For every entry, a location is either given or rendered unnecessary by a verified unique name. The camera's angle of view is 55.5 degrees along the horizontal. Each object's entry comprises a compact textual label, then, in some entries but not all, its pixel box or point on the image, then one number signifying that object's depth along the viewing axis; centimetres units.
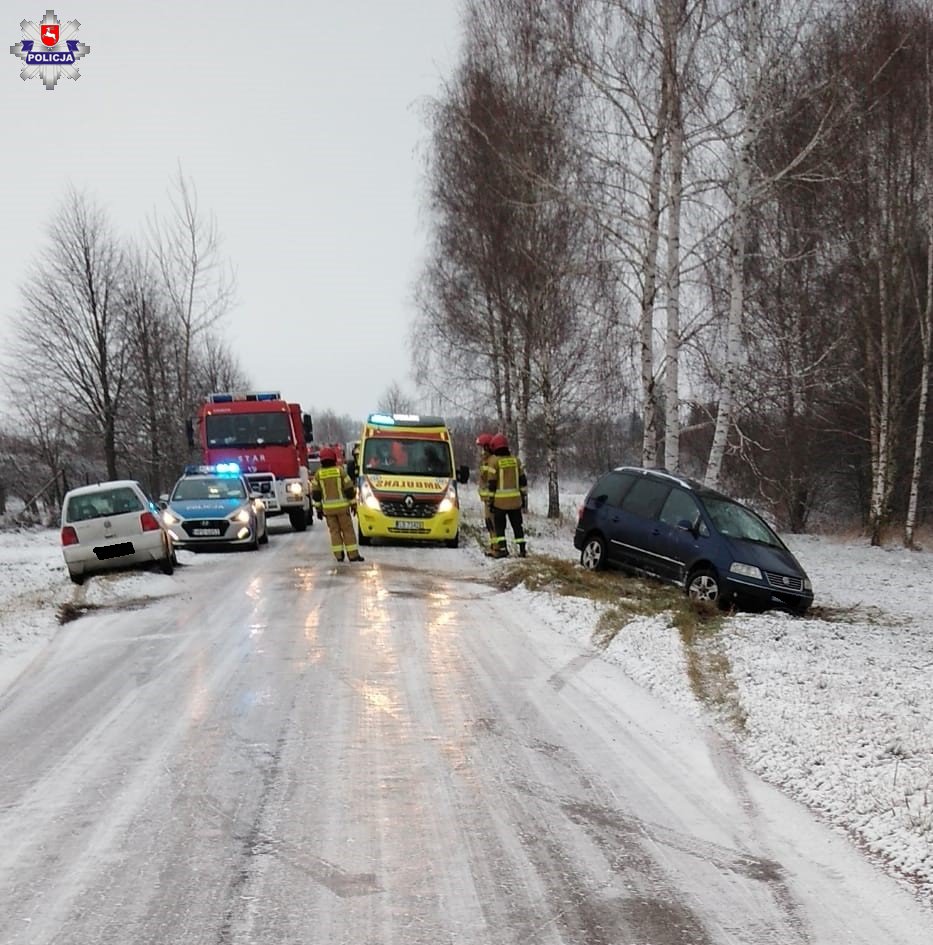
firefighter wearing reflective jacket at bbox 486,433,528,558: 1502
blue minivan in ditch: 1103
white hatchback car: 1370
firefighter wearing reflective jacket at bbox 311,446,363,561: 1483
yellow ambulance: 1722
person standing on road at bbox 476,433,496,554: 1598
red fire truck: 2206
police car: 1761
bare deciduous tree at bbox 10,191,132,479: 3048
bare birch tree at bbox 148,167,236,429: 3631
